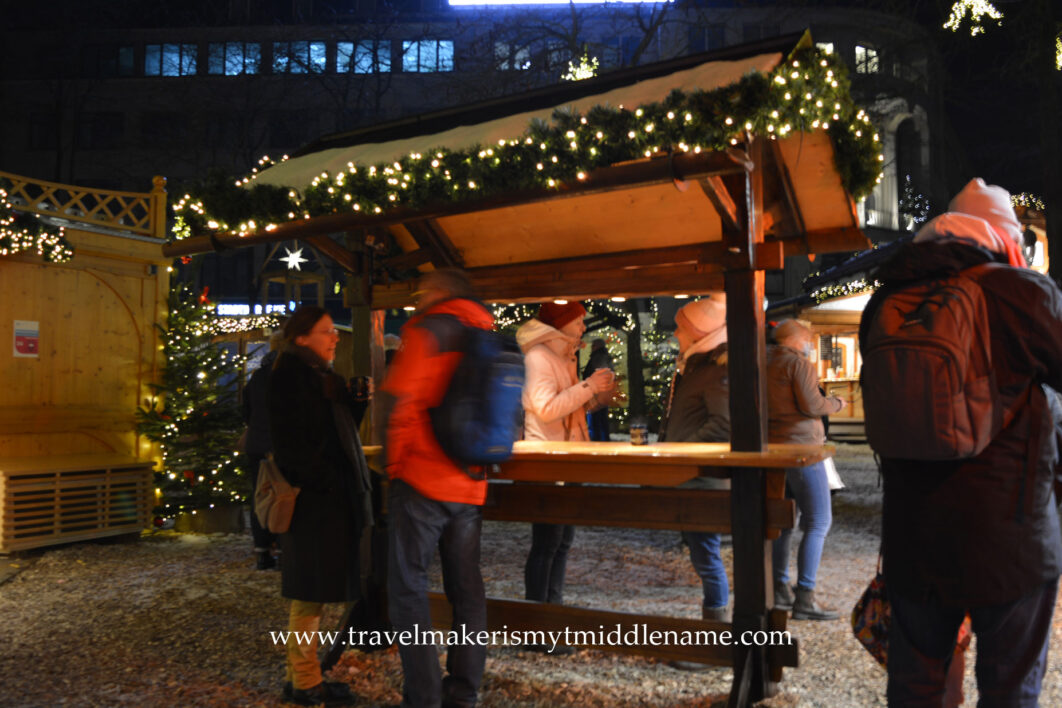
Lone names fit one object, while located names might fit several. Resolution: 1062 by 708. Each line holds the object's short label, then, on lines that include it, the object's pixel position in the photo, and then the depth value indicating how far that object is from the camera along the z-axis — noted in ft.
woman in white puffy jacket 17.75
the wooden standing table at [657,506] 14.30
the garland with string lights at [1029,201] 59.16
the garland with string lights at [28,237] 29.04
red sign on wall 31.24
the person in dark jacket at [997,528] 8.38
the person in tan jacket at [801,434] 19.21
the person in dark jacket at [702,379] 17.30
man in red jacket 12.94
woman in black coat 14.47
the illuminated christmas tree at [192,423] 34.09
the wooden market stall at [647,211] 13.25
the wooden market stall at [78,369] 30.19
